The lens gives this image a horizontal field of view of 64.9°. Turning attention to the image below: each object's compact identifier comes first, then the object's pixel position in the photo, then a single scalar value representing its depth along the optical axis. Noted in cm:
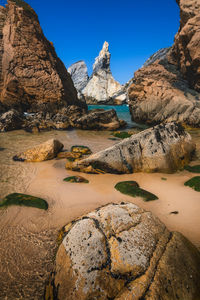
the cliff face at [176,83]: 1569
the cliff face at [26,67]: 1947
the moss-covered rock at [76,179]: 549
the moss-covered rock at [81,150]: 880
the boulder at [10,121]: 1449
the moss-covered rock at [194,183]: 484
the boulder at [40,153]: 747
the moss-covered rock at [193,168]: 616
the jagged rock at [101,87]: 7812
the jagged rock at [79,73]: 9948
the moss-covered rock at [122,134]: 1359
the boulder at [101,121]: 1645
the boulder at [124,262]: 195
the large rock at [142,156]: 611
